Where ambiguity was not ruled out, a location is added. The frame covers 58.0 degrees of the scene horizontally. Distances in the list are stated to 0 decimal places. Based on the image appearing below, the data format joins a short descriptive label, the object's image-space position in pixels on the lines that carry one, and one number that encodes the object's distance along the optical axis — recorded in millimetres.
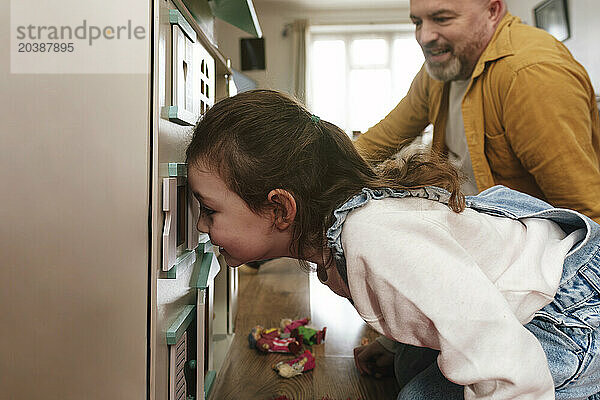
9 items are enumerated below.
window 5590
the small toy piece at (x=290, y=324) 1620
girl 652
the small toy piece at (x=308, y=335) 1497
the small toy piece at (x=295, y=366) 1260
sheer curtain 5453
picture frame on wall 3576
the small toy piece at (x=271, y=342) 1420
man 1298
